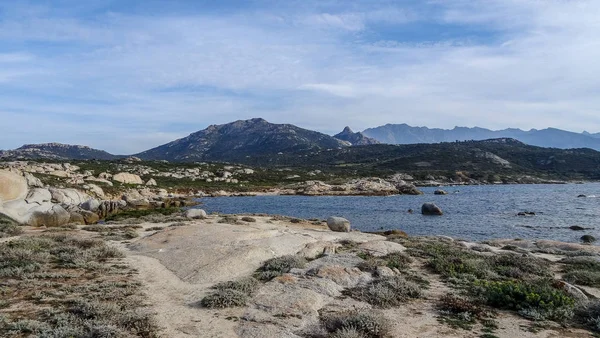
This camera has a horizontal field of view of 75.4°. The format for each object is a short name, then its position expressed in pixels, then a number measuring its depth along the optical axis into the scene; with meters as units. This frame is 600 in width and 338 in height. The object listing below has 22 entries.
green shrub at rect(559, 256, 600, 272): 19.40
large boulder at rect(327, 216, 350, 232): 33.78
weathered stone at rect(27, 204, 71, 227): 34.38
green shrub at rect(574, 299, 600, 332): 11.07
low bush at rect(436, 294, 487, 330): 11.26
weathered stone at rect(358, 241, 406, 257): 20.87
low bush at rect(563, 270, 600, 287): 16.67
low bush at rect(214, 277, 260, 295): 13.47
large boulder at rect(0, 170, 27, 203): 35.56
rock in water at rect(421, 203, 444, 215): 57.75
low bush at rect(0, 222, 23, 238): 25.91
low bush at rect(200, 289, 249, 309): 12.24
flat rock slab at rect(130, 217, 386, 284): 16.56
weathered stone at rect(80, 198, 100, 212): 47.80
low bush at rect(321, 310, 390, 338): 10.04
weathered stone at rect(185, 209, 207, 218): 39.81
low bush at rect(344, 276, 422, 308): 12.82
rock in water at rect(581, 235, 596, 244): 35.20
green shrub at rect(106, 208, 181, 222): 43.45
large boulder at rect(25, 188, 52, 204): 37.78
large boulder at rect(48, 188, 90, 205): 46.06
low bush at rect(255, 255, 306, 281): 15.64
